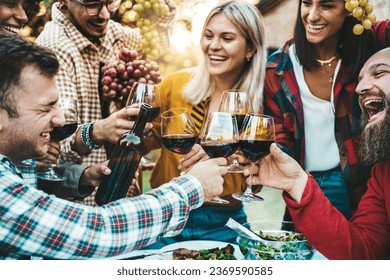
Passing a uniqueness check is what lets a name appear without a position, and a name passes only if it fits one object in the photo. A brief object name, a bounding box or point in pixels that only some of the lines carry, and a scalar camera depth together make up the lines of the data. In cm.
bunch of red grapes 250
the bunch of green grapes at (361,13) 236
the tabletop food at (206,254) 218
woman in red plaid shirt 243
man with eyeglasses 251
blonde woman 243
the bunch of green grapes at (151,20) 258
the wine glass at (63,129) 230
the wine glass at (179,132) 222
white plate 226
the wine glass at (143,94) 233
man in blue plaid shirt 176
